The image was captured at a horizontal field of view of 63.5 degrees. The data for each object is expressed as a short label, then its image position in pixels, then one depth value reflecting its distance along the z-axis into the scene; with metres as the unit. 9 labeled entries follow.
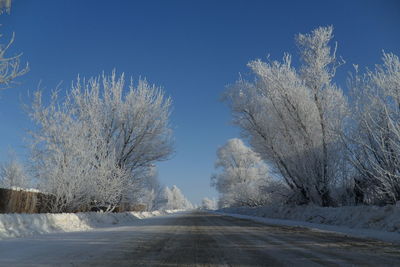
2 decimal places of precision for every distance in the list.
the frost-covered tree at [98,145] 14.52
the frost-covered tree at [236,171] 49.84
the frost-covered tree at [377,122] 11.75
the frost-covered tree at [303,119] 18.05
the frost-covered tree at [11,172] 33.02
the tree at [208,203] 166.50
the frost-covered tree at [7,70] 7.16
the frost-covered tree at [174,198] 127.60
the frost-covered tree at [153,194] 61.41
